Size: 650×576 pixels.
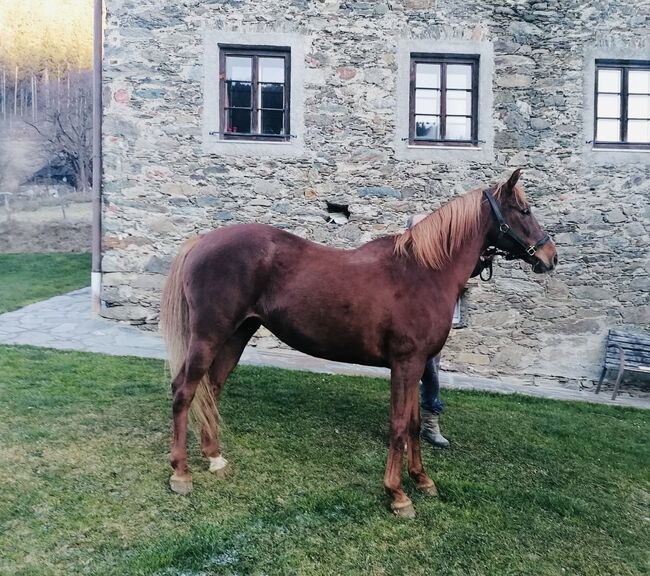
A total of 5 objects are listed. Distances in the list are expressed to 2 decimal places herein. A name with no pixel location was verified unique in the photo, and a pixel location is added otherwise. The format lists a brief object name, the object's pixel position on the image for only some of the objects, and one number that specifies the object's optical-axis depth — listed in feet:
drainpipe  25.40
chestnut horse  10.09
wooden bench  23.38
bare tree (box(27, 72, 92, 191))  60.75
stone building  24.43
